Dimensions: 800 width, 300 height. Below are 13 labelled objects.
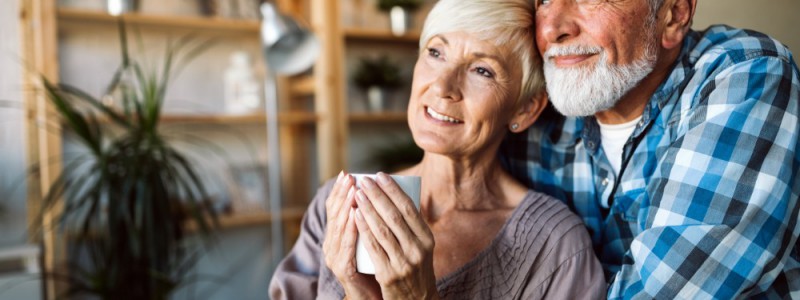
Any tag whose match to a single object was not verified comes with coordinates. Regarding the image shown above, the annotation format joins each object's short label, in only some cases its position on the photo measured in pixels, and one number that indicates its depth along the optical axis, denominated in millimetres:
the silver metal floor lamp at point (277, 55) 2719
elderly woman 1170
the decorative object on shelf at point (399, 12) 3590
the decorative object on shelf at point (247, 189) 3385
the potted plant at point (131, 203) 2262
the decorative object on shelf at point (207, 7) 3143
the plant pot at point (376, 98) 3666
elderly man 994
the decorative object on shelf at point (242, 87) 3219
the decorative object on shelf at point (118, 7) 2816
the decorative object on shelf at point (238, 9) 3207
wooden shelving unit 2658
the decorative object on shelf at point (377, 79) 3658
